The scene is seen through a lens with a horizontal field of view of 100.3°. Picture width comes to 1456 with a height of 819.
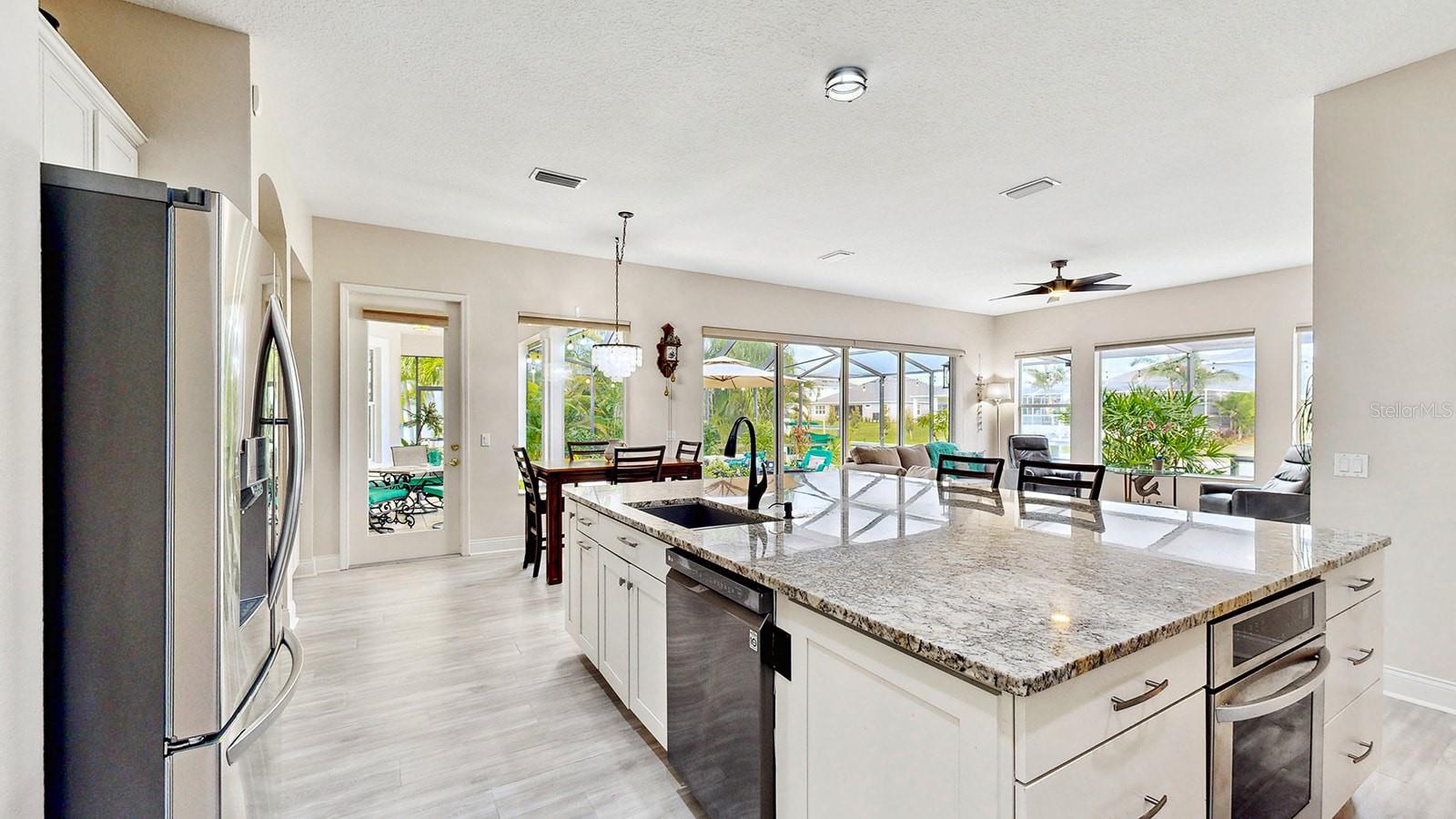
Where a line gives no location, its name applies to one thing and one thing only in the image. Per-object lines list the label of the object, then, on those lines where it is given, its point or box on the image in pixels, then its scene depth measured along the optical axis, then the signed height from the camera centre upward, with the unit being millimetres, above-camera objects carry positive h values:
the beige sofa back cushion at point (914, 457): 7504 -608
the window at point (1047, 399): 8117 +134
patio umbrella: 6465 +347
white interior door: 4828 -161
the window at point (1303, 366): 5973 +432
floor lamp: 8664 +230
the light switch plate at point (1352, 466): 2688 -251
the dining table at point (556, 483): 4312 -549
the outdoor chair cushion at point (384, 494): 4941 -724
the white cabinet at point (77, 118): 1622 +878
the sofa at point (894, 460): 6889 -637
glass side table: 6355 -862
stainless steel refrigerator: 1088 -163
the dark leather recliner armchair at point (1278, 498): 4000 -615
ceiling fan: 5223 +1086
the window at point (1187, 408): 6590 +12
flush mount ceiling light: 2549 +1380
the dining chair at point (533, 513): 4522 -815
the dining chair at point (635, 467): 4508 -458
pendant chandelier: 4852 +388
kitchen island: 962 -445
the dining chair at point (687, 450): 5711 -415
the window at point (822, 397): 6691 +138
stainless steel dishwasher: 1471 -750
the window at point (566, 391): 5805 +154
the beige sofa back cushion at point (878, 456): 7273 -582
